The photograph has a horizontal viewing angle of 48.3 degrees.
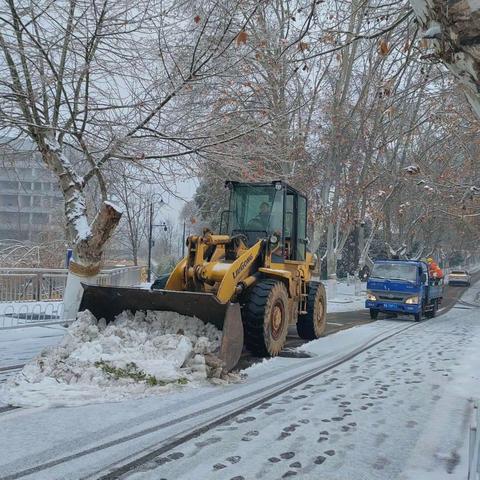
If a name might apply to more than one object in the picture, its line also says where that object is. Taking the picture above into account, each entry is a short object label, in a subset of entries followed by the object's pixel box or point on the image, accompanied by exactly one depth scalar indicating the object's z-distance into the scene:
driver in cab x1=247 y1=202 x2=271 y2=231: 10.15
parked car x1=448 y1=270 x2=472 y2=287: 45.97
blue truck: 16.69
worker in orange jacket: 22.17
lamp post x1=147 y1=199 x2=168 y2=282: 30.34
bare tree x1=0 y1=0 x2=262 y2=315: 8.77
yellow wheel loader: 7.47
